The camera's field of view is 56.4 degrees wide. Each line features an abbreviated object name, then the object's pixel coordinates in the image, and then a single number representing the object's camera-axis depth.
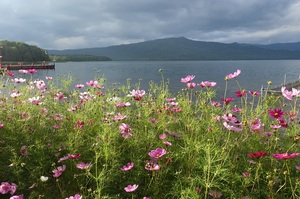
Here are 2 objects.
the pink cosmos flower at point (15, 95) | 3.70
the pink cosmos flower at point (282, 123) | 2.66
